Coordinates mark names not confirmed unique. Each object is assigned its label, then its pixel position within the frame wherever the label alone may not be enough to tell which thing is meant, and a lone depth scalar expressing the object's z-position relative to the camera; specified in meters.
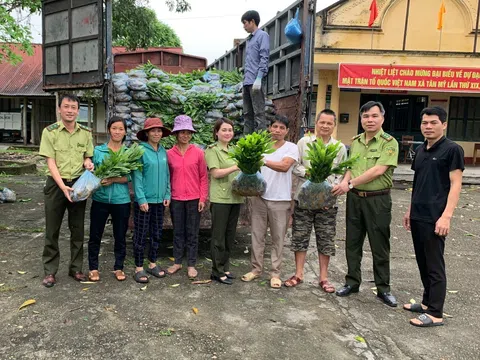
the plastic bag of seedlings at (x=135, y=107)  5.64
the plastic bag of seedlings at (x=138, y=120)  5.61
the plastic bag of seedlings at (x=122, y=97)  5.51
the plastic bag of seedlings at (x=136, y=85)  5.58
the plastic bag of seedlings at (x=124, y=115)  5.52
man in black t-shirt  3.14
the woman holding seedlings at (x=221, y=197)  3.79
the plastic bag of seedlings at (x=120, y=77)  5.64
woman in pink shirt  3.83
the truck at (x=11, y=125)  18.77
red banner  10.93
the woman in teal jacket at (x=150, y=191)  3.72
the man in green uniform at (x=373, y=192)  3.50
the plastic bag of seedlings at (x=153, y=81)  5.82
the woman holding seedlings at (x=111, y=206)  3.69
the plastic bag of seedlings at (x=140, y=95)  5.61
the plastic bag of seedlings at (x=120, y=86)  5.49
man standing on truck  4.90
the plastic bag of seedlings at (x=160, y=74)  6.29
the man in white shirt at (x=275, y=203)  3.71
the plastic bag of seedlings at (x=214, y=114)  5.84
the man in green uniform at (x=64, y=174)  3.54
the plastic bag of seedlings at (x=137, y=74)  6.09
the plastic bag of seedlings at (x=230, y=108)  5.83
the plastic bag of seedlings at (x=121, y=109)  5.52
